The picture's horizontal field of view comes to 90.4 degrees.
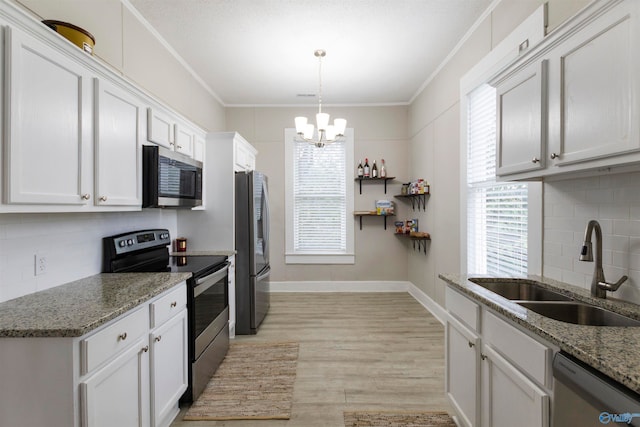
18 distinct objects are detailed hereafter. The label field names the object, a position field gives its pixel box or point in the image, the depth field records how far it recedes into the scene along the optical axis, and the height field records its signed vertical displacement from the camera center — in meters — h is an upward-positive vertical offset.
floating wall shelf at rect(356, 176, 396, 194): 5.08 +0.51
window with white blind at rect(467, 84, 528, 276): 2.42 +0.04
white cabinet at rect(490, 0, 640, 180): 1.18 +0.52
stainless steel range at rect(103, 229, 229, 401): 2.24 -0.56
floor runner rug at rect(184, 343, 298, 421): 2.14 -1.36
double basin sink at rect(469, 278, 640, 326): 1.46 -0.48
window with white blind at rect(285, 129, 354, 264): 5.16 +0.15
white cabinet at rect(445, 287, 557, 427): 1.18 -0.72
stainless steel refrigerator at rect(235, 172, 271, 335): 3.51 -0.47
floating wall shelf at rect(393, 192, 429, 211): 4.42 +0.19
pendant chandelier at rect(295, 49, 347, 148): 3.34 +0.91
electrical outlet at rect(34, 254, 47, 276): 1.73 -0.30
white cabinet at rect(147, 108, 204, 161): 2.36 +0.66
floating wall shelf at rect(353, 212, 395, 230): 5.00 -0.04
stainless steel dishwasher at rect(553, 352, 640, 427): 0.83 -0.54
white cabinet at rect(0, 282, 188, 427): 1.21 -0.69
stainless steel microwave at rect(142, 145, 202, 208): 2.26 +0.25
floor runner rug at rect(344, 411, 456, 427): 2.01 -1.34
